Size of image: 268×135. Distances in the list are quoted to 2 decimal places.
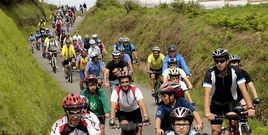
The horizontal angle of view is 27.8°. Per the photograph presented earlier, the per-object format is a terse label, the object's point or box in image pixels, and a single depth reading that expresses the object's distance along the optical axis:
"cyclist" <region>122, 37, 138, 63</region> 19.55
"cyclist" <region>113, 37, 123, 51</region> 19.03
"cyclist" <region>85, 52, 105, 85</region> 14.95
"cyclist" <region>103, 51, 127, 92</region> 13.10
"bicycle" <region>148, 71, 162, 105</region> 17.60
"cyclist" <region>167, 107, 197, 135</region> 6.35
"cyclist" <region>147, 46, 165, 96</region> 17.47
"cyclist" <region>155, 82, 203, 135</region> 8.16
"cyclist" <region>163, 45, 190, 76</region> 15.32
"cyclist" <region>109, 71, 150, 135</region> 9.77
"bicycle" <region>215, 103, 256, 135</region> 9.00
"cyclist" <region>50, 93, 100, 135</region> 6.85
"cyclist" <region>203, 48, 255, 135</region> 9.20
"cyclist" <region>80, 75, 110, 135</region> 10.22
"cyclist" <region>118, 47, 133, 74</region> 14.05
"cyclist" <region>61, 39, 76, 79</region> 23.47
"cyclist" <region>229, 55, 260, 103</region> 10.15
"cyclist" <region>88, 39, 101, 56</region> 19.78
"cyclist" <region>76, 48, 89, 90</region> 18.79
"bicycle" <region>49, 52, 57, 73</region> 28.05
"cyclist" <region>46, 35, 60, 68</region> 28.02
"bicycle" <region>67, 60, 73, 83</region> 24.31
